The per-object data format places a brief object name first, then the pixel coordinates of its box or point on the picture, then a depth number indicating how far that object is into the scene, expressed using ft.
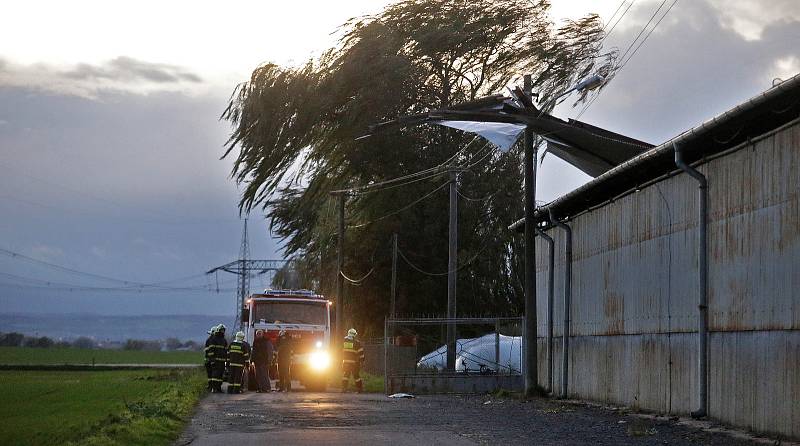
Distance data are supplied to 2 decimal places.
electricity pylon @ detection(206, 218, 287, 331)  365.20
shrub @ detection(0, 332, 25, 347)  563.89
